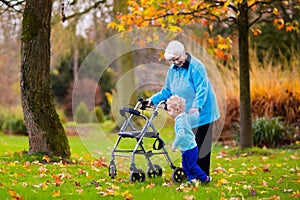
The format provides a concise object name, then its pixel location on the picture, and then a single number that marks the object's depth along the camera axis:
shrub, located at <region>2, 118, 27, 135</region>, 17.66
